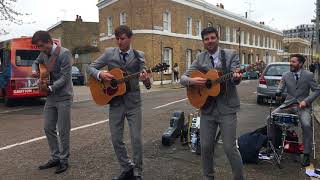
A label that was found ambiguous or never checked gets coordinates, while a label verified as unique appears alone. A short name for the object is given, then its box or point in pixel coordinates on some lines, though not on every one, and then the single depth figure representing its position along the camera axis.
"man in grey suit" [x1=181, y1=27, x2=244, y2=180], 2.96
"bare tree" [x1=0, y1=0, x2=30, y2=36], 10.65
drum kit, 4.09
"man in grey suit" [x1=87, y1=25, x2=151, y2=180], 3.38
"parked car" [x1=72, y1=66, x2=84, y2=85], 20.48
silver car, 9.13
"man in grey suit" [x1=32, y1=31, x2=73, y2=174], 3.73
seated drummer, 4.11
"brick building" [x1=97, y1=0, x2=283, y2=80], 20.13
